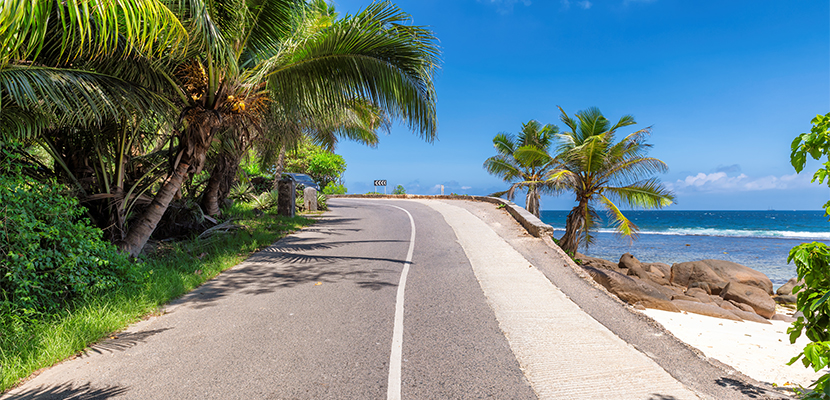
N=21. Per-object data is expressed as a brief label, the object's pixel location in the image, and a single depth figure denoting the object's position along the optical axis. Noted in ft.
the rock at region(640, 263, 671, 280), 55.83
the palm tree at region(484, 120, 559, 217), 66.78
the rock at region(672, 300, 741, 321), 32.01
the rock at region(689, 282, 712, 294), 46.89
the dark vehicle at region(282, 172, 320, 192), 80.88
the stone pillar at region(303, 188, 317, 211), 65.00
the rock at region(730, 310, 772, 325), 33.47
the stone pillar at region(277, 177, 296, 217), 51.47
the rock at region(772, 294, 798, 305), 44.86
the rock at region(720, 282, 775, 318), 37.68
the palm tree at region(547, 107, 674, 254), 43.75
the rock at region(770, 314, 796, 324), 35.88
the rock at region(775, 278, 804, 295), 46.82
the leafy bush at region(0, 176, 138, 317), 14.25
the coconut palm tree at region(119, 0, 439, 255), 25.98
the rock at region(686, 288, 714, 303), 40.21
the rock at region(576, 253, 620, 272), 56.47
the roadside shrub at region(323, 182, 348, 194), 116.78
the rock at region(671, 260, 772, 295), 48.69
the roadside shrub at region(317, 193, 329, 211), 69.93
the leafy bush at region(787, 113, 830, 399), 7.69
